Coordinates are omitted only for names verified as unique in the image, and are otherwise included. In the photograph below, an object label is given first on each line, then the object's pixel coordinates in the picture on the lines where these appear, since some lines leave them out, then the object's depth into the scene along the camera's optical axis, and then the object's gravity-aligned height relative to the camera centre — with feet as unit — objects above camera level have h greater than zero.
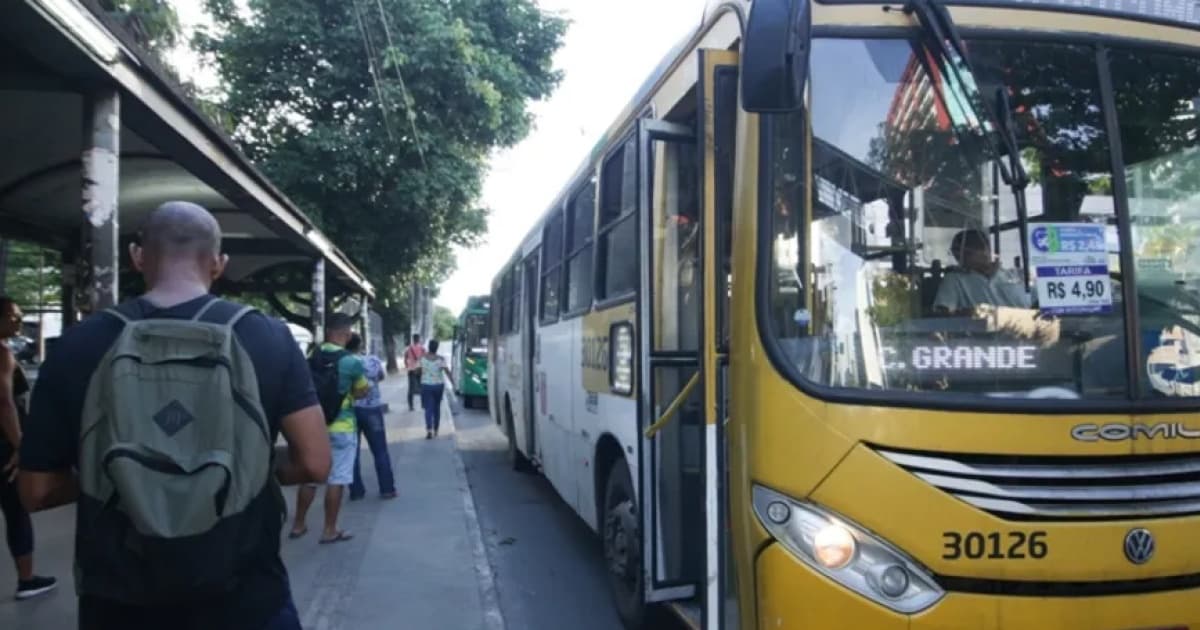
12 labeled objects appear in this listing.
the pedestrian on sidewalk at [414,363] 63.52 -0.47
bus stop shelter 13.47 +4.74
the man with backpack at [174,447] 6.73 -0.70
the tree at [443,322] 329.81 +13.50
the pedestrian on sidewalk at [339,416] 23.50 -1.62
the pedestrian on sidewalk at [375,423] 28.07 -2.14
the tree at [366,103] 56.34 +16.69
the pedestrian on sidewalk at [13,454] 16.51 -1.81
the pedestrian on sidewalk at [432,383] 46.96 -1.42
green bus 72.49 +0.15
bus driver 10.56 +0.81
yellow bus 9.71 +0.45
